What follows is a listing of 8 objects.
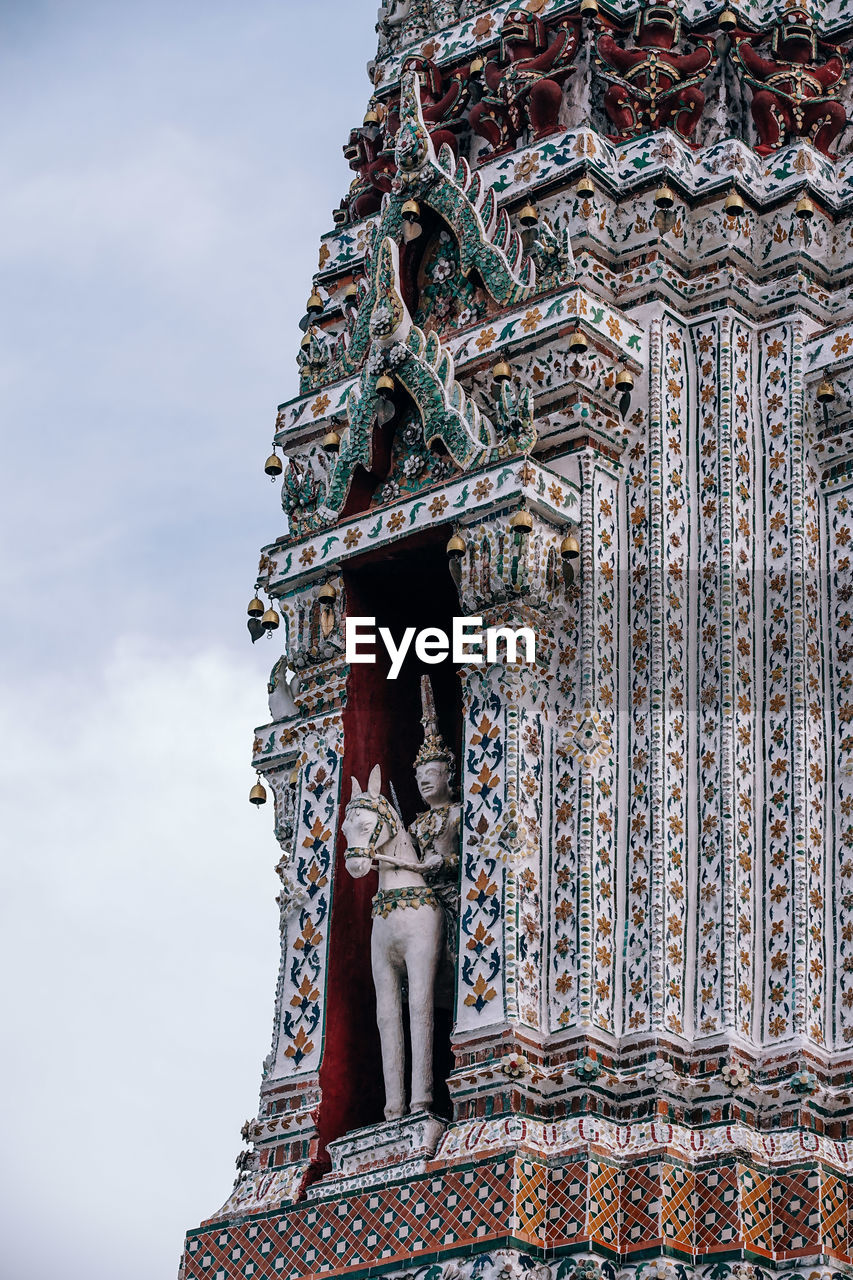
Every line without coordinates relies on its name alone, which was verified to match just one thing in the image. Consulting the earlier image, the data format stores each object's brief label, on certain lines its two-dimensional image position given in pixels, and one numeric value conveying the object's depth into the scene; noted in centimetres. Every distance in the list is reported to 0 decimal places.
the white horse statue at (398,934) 1403
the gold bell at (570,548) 1439
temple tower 1323
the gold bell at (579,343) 1482
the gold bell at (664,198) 1549
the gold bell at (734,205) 1543
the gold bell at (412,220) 1589
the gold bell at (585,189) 1550
